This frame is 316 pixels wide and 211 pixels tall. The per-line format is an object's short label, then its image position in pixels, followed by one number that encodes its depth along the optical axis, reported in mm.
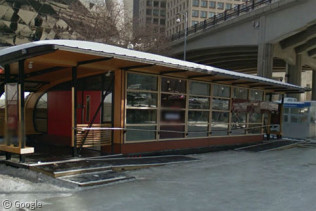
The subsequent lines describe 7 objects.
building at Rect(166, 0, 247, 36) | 103688
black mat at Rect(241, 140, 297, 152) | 14450
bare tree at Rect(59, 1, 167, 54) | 28297
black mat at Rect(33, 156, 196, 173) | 7791
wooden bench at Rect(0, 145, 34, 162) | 8000
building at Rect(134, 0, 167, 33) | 118562
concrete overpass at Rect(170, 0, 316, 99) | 25891
